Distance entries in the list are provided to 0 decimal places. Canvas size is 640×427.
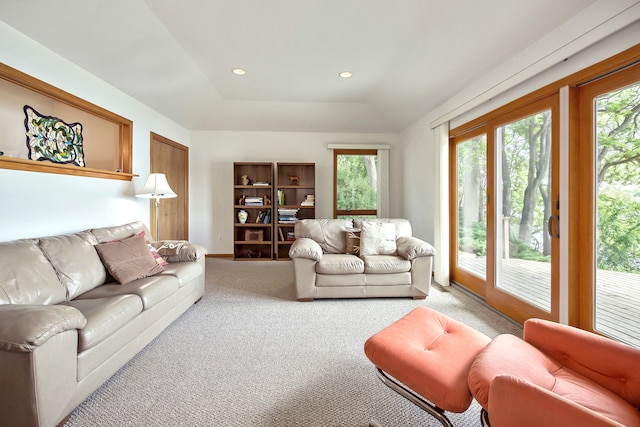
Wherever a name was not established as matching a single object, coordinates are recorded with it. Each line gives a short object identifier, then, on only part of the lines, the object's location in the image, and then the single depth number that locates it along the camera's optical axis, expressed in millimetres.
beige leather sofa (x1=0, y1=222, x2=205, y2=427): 1122
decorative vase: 4844
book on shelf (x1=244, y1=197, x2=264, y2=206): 4829
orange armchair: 795
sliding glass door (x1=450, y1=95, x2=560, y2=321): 2141
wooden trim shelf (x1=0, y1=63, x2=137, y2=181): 2014
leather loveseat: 2867
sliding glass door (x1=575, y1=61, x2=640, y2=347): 1614
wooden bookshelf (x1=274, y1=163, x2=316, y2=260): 4918
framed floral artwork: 2197
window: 5035
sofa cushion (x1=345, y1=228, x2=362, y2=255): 3248
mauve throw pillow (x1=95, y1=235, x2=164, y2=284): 2164
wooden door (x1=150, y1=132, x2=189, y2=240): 3953
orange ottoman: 1083
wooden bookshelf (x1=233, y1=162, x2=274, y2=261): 4848
